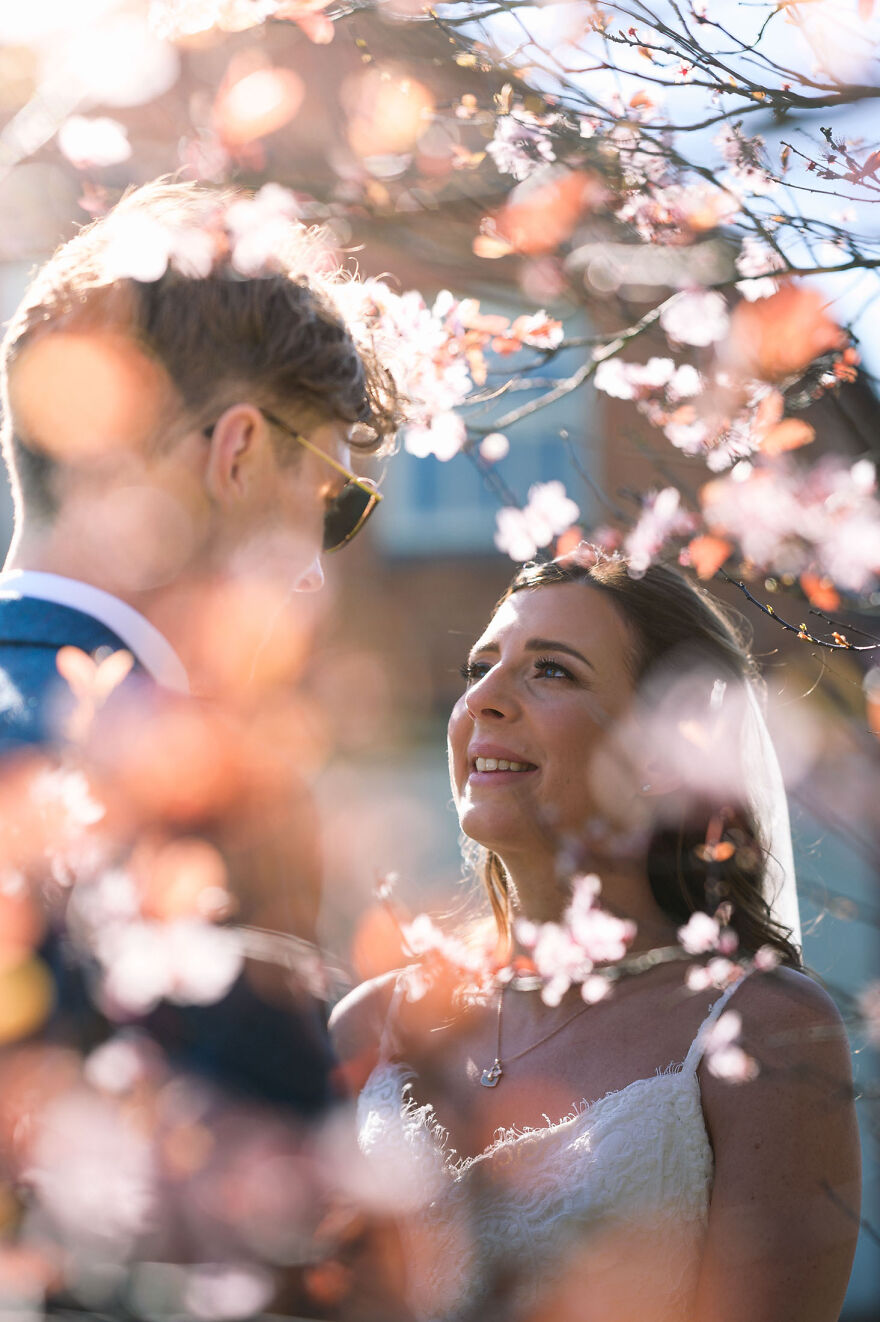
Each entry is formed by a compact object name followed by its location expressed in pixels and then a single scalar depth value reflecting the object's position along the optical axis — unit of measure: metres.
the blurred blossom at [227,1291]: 0.95
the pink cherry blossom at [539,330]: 2.86
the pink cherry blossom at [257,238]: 1.63
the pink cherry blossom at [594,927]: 2.58
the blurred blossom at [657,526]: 2.41
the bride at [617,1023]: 2.05
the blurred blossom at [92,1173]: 1.09
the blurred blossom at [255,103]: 4.05
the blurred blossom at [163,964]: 1.05
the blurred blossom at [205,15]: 2.47
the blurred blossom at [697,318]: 2.59
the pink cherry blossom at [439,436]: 2.84
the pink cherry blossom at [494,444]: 3.02
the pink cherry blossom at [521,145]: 2.07
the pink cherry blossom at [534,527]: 3.42
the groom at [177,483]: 1.06
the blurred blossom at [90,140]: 4.29
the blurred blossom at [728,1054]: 2.11
